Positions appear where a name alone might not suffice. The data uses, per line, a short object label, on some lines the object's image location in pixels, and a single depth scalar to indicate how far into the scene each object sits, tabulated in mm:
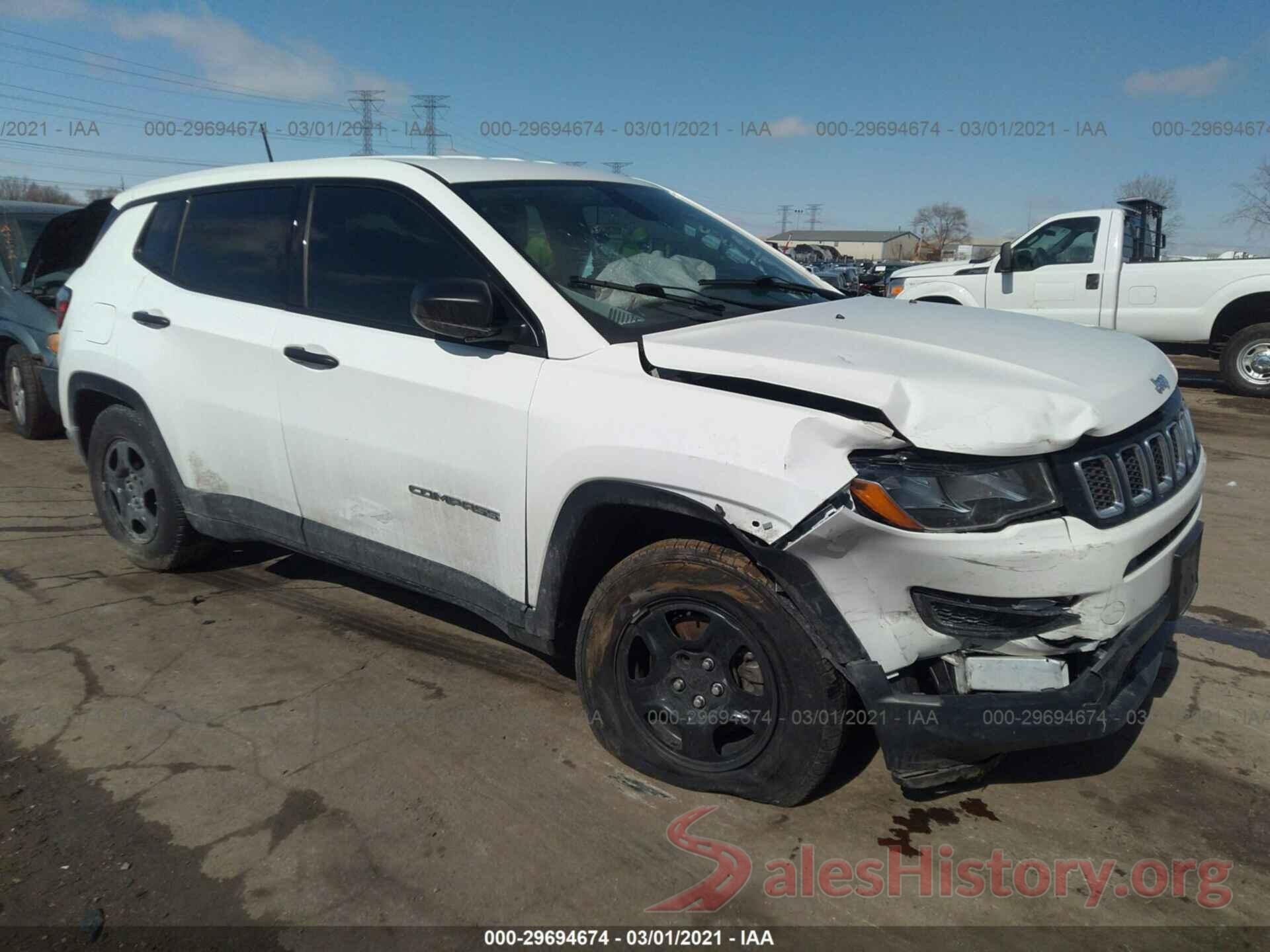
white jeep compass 2352
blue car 7426
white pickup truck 10523
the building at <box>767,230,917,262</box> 113938
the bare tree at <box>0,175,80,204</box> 32750
